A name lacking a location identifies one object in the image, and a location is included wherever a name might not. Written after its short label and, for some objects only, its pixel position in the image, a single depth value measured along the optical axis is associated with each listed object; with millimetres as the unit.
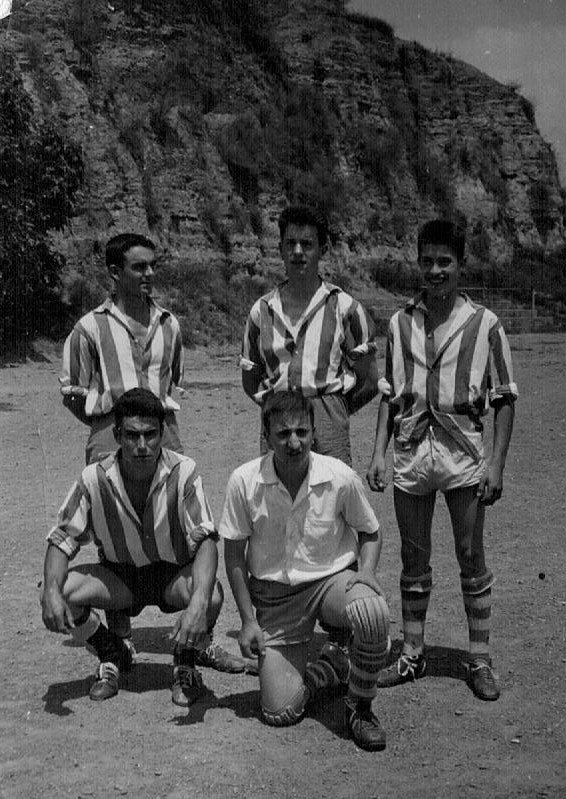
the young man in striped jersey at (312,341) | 4516
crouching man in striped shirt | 4047
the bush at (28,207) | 17906
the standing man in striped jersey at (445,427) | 4242
